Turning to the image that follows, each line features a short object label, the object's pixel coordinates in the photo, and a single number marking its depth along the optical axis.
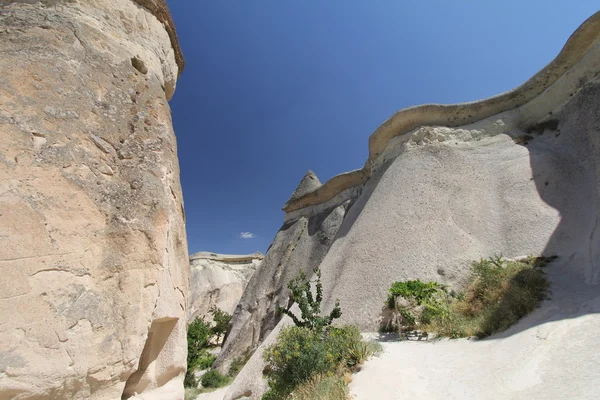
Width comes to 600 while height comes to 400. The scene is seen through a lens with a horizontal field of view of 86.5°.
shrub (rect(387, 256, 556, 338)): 5.09
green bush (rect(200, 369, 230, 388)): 10.90
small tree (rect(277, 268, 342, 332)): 6.53
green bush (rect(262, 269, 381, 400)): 4.58
